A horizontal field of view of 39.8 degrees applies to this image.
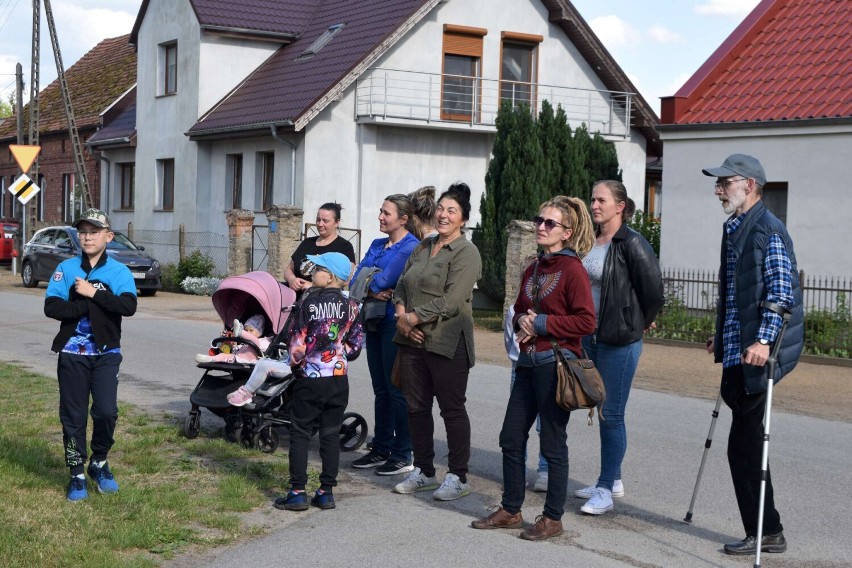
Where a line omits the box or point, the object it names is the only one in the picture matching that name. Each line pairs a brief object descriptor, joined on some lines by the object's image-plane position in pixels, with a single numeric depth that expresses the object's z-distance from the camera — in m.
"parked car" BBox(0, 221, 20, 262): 39.44
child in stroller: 9.11
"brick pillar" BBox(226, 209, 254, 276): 28.27
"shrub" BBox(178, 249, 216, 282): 30.08
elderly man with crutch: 6.11
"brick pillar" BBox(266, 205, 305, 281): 25.61
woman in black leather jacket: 7.17
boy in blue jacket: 7.07
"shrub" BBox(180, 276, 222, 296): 28.59
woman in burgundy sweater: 6.49
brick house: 41.50
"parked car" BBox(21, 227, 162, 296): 27.27
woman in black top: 9.04
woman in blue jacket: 8.16
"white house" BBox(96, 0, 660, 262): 28.62
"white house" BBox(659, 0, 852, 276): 19.55
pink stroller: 8.73
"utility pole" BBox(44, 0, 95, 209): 36.22
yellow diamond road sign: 32.09
